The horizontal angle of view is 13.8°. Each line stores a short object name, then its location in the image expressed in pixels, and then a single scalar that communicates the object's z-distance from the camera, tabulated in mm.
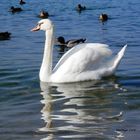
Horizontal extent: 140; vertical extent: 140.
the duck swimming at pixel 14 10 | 36000
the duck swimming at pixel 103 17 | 29709
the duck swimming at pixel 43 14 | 32262
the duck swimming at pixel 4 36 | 22203
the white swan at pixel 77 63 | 13047
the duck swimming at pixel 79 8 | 37294
